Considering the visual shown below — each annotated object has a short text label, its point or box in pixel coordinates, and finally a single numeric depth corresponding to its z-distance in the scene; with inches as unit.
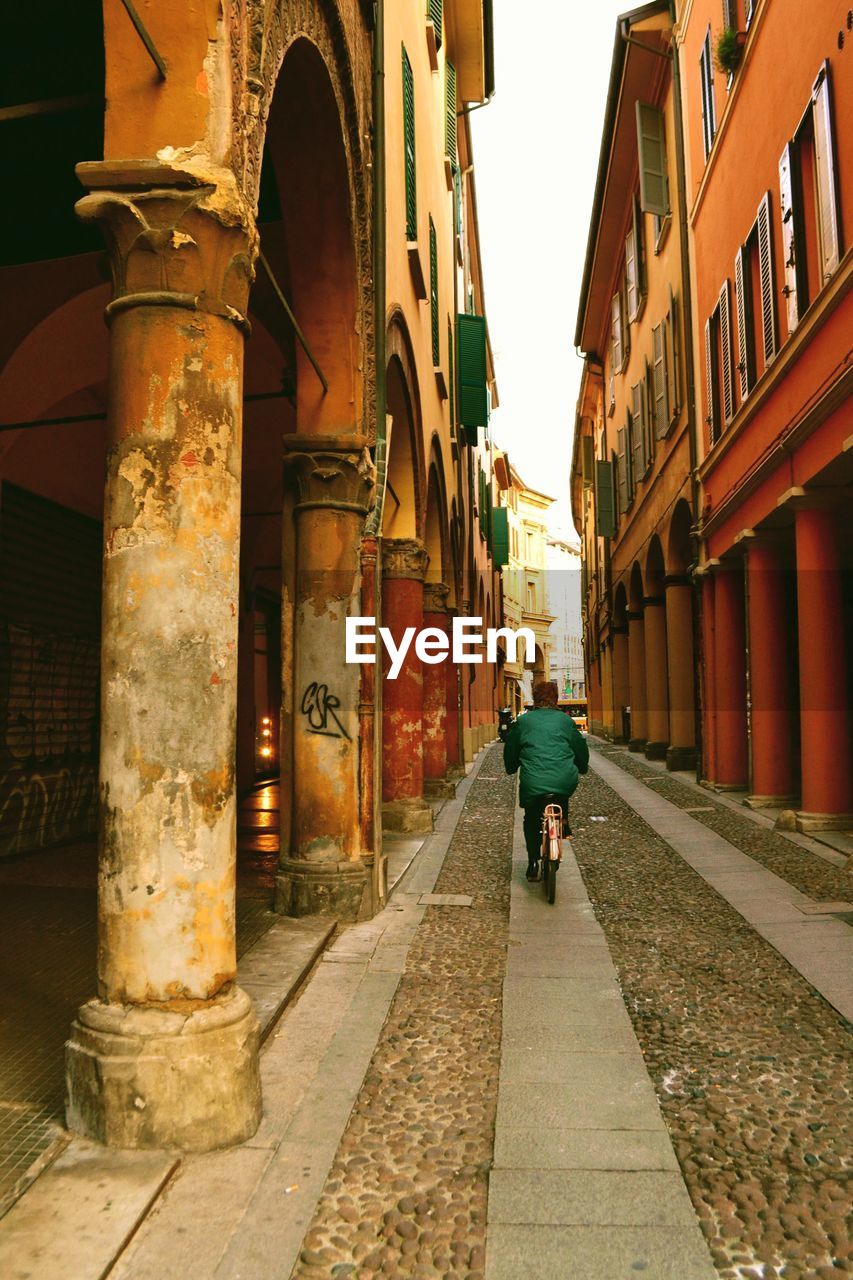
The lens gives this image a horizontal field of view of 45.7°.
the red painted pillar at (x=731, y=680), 568.4
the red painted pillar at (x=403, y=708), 440.1
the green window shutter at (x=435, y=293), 540.4
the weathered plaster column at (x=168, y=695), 132.2
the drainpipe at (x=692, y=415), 622.5
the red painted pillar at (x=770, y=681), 489.1
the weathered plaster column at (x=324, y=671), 265.3
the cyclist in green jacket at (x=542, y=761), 299.9
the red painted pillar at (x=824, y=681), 391.9
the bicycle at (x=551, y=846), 285.6
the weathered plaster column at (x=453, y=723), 653.3
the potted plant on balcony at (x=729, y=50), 487.2
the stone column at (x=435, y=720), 551.5
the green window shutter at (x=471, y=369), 727.7
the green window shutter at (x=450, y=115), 679.1
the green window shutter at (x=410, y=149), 410.6
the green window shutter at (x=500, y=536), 1375.5
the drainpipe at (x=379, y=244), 297.1
